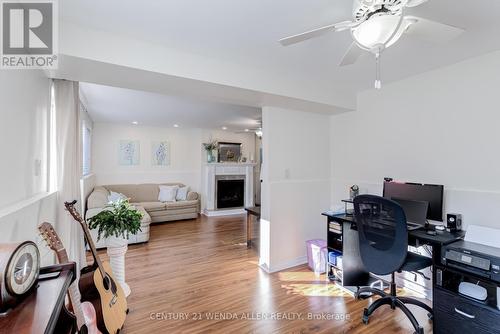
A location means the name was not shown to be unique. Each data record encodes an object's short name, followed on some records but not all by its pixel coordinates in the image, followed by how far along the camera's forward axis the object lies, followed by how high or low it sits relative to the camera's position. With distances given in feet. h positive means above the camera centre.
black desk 8.63 -2.97
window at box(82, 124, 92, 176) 15.62 +1.13
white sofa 17.44 -2.92
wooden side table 2.40 -1.62
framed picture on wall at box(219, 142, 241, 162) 22.48 +1.22
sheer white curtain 7.17 +0.13
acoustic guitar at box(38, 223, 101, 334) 4.28 -2.46
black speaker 7.11 -1.63
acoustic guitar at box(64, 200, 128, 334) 5.61 -3.25
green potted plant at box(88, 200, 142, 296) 7.78 -2.15
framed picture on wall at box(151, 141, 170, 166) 20.59 +0.95
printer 5.29 -2.10
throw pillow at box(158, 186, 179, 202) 19.07 -2.35
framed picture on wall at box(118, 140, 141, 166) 19.34 +0.89
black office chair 6.34 -2.17
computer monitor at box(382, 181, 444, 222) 7.30 -0.87
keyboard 7.21 -1.81
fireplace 21.54 -2.41
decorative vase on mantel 21.39 +0.68
